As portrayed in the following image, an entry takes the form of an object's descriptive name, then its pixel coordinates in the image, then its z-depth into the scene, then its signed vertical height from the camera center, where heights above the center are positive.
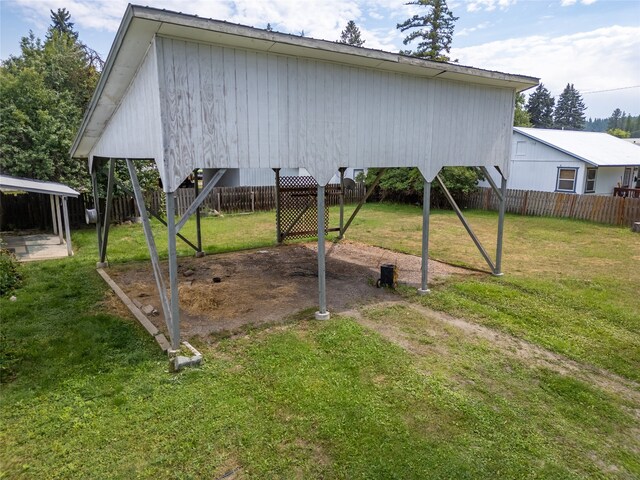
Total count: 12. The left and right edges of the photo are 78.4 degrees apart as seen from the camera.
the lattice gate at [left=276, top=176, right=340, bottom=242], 11.66 -0.81
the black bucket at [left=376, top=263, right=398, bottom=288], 7.75 -1.85
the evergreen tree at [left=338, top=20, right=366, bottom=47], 50.81 +19.05
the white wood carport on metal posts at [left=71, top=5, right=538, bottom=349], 4.59 +1.11
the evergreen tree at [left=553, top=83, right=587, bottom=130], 75.56 +14.32
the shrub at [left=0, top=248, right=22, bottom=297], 7.45 -1.89
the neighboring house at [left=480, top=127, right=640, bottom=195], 18.35 +0.96
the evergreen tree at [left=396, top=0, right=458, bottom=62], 32.84 +13.03
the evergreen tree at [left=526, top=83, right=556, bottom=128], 69.25 +13.46
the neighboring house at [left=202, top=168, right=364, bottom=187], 24.02 +0.31
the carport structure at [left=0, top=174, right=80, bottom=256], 10.17 -0.25
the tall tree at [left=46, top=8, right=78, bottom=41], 48.39 +20.32
